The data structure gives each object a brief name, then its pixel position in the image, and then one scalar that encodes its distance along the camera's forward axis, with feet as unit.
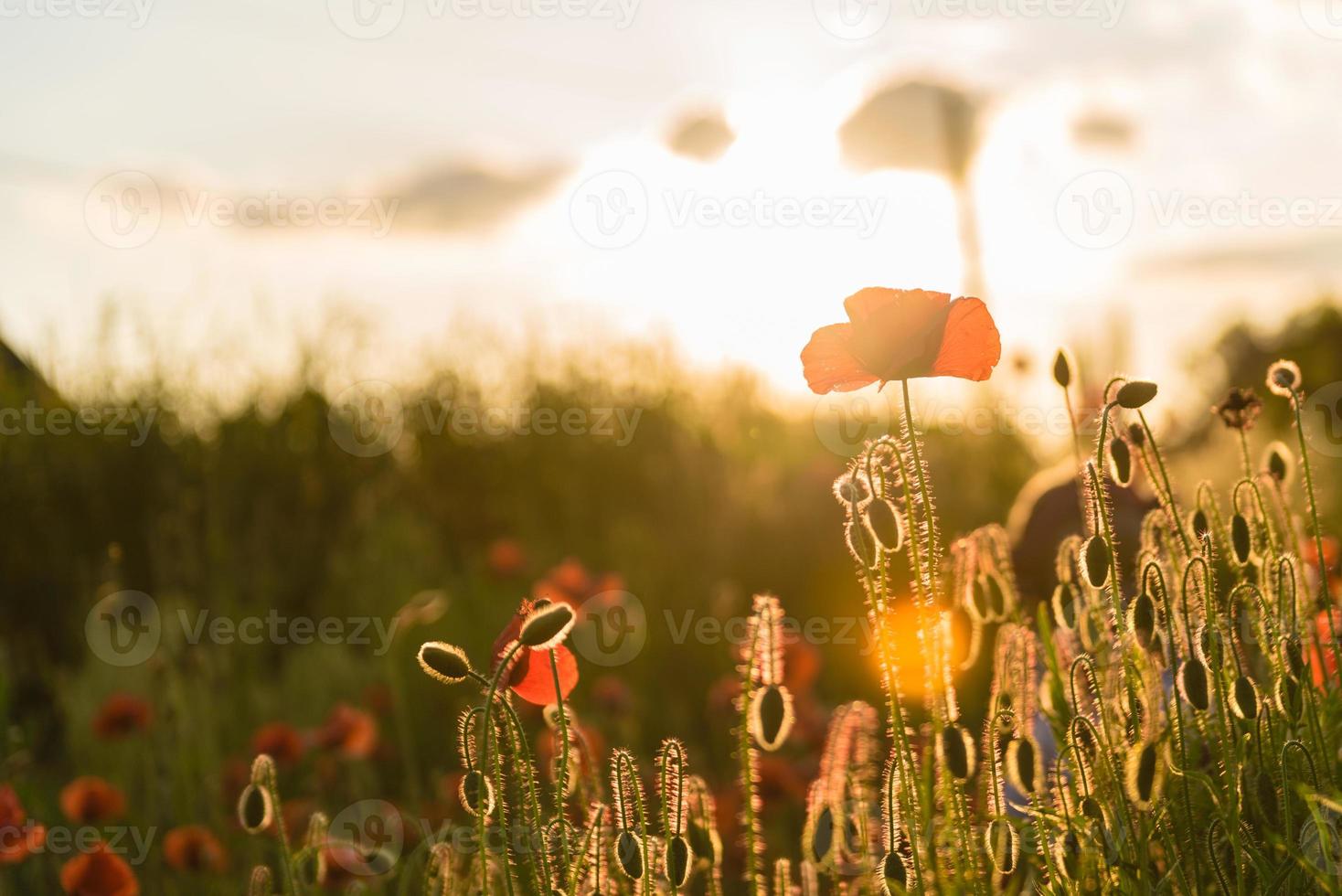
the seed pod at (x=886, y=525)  4.72
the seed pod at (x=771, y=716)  4.68
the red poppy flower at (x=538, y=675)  4.74
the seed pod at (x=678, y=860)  4.56
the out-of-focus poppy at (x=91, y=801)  6.00
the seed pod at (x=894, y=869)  4.62
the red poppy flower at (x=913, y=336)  4.77
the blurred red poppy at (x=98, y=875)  5.42
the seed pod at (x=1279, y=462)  5.00
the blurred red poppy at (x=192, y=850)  5.81
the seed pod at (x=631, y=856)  4.57
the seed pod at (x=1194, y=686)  4.61
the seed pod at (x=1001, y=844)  4.68
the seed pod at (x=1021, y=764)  4.77
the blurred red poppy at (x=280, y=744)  6.45
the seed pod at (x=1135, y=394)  4.61
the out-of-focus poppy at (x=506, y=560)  14.14
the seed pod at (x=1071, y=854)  4.83
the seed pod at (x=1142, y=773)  4.61
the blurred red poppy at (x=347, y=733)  6.40
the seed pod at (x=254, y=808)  4.94
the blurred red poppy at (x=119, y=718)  6.79
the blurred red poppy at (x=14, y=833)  5.36
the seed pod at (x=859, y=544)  4.61
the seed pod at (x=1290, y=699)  4.69
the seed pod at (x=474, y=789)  4.55
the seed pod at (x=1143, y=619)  4.65
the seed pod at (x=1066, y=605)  4.94
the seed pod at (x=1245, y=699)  4.67
